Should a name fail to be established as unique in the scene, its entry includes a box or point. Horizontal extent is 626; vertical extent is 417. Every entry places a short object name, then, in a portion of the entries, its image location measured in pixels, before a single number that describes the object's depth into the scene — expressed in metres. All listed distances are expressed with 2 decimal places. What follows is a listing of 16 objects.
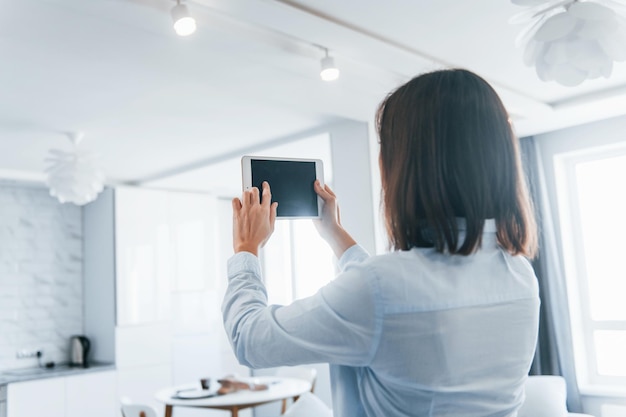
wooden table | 3.75
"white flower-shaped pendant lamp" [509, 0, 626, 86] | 1.70
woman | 0.76
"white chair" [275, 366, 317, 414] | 4.75
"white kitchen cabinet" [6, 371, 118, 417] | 4.39
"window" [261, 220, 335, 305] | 6.34
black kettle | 5.12
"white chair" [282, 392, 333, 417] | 2.81
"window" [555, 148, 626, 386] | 4.17
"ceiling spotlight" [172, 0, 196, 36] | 2.04
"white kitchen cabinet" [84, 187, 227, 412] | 5.10
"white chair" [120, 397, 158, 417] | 3.63
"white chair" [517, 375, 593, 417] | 3.29
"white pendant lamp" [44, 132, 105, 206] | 3.53
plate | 3.94
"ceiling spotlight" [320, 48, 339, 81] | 2.62
